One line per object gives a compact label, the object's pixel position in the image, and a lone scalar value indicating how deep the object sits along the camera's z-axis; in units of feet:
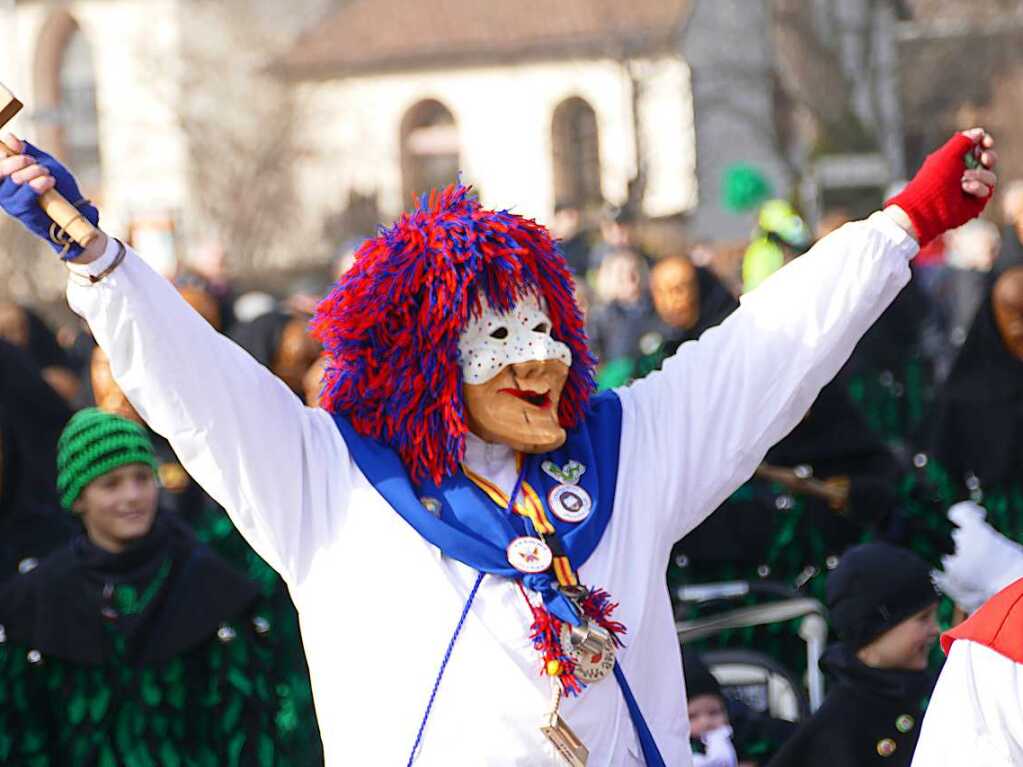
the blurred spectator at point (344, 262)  66.38
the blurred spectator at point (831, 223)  72.49
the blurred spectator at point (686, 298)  55.72
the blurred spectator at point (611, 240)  94.89
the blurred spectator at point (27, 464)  42.91
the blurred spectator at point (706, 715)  36.32
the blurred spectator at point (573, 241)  109.81
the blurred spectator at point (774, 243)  69.65
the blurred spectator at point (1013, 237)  60.85
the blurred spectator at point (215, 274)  79.41
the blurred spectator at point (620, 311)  71.10
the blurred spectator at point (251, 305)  92.73
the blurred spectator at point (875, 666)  32.86
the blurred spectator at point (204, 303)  56.59
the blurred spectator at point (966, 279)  86.69
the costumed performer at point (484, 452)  26.27
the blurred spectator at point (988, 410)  50.62
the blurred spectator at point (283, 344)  53.01
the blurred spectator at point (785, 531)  46.93
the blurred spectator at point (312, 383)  45.25
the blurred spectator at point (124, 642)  38.32
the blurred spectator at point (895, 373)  71.00
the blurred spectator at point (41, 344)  61.97
